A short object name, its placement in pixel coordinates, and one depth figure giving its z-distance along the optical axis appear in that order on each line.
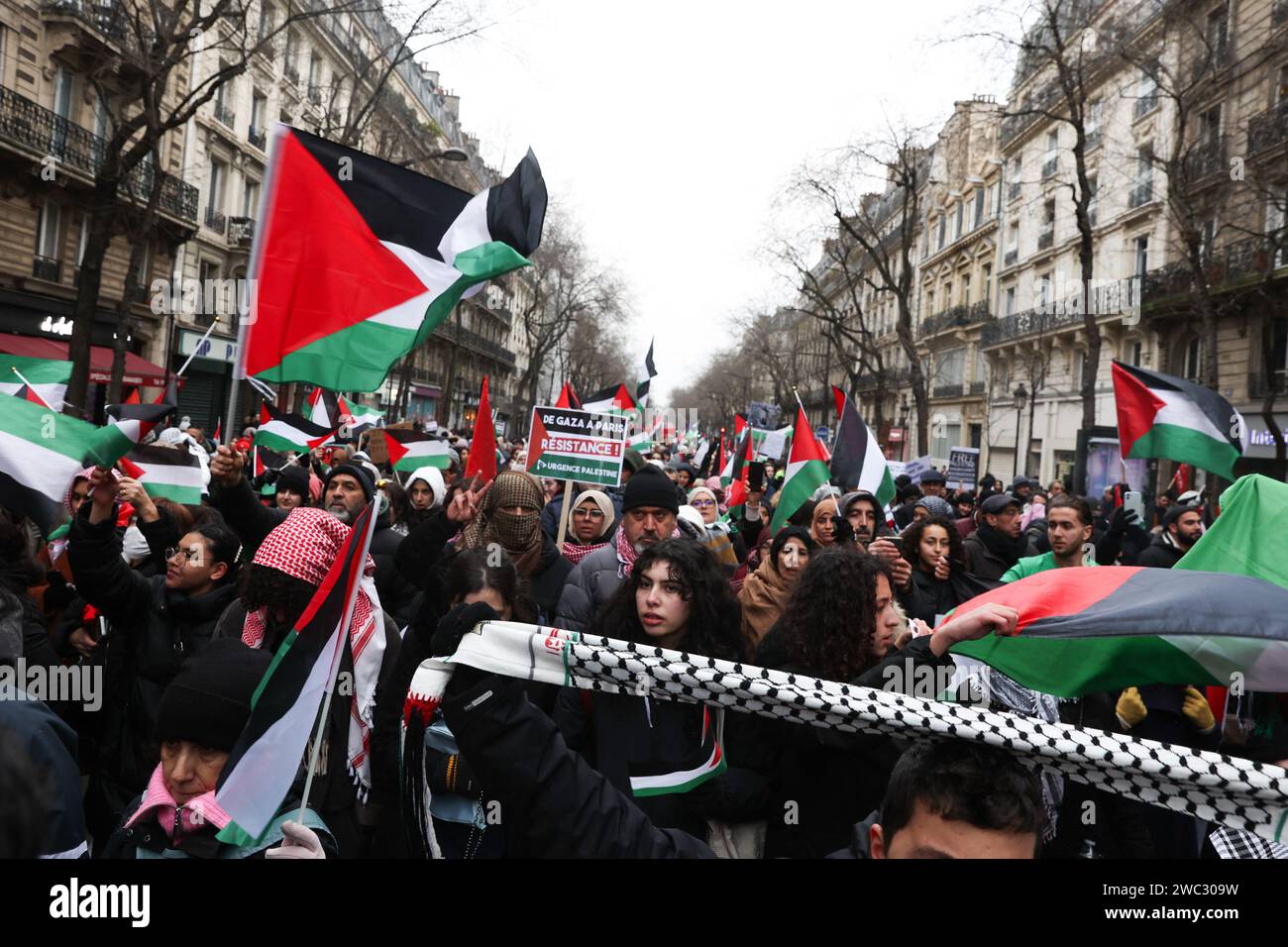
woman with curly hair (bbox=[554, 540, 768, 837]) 2.62
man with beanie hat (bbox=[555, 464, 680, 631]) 4.82
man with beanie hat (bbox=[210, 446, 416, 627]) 4.22
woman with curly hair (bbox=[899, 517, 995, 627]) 5.55
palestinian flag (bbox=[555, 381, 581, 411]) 13.75
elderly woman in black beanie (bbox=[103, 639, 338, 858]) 2.21
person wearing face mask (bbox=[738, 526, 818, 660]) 4.44
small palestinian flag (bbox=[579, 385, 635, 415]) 16.45
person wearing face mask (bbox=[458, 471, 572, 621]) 5.06
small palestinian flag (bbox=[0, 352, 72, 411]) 6.35
